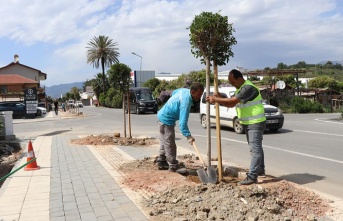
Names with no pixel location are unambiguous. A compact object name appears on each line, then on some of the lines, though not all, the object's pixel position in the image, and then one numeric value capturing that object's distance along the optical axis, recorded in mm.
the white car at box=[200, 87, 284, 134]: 14742
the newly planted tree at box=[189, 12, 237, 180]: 5676
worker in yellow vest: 5781
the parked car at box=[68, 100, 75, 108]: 48791
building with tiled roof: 55094
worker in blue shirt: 6145
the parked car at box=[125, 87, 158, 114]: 32844
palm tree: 72000
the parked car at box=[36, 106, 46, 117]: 37347
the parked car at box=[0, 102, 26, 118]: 33000
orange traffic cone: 7895
